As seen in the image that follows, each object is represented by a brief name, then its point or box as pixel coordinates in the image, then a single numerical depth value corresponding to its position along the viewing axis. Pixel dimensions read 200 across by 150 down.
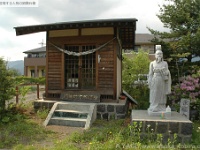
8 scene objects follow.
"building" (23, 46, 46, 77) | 39.23
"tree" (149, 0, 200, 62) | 10.51
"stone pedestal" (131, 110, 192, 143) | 5.75
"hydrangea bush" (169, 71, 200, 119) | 9.05
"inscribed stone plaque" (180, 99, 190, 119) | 8.61
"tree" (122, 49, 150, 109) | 12.59
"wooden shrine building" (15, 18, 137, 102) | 8.89
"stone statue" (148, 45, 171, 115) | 6.64
